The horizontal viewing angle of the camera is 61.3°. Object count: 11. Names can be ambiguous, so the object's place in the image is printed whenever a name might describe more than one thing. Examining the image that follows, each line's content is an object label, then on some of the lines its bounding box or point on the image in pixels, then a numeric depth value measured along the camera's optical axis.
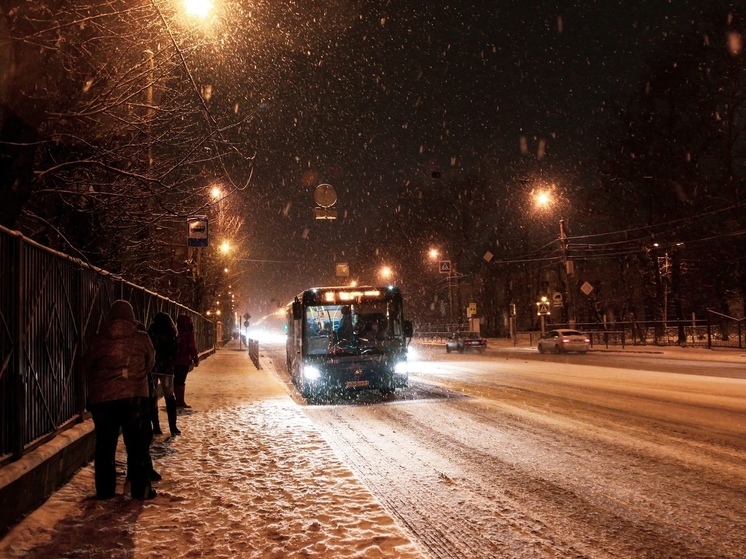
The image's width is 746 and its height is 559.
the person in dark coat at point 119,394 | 5.68
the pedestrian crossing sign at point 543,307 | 40.75
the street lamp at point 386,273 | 67.19
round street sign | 18.89
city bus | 14.84
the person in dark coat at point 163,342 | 8.83
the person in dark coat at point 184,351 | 11.61
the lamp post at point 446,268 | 47.82
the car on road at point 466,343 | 42.88
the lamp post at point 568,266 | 36.25
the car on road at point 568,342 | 35.78
